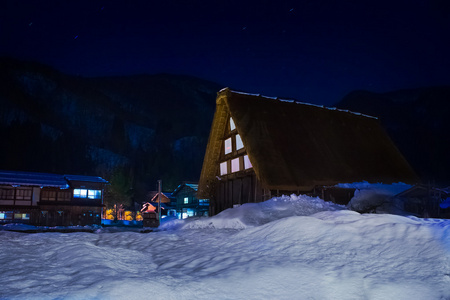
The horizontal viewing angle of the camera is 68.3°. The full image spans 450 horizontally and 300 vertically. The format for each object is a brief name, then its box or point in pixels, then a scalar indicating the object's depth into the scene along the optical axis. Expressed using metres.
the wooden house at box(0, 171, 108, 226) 37.09
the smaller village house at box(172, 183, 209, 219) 43.06
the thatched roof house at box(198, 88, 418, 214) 17.06
